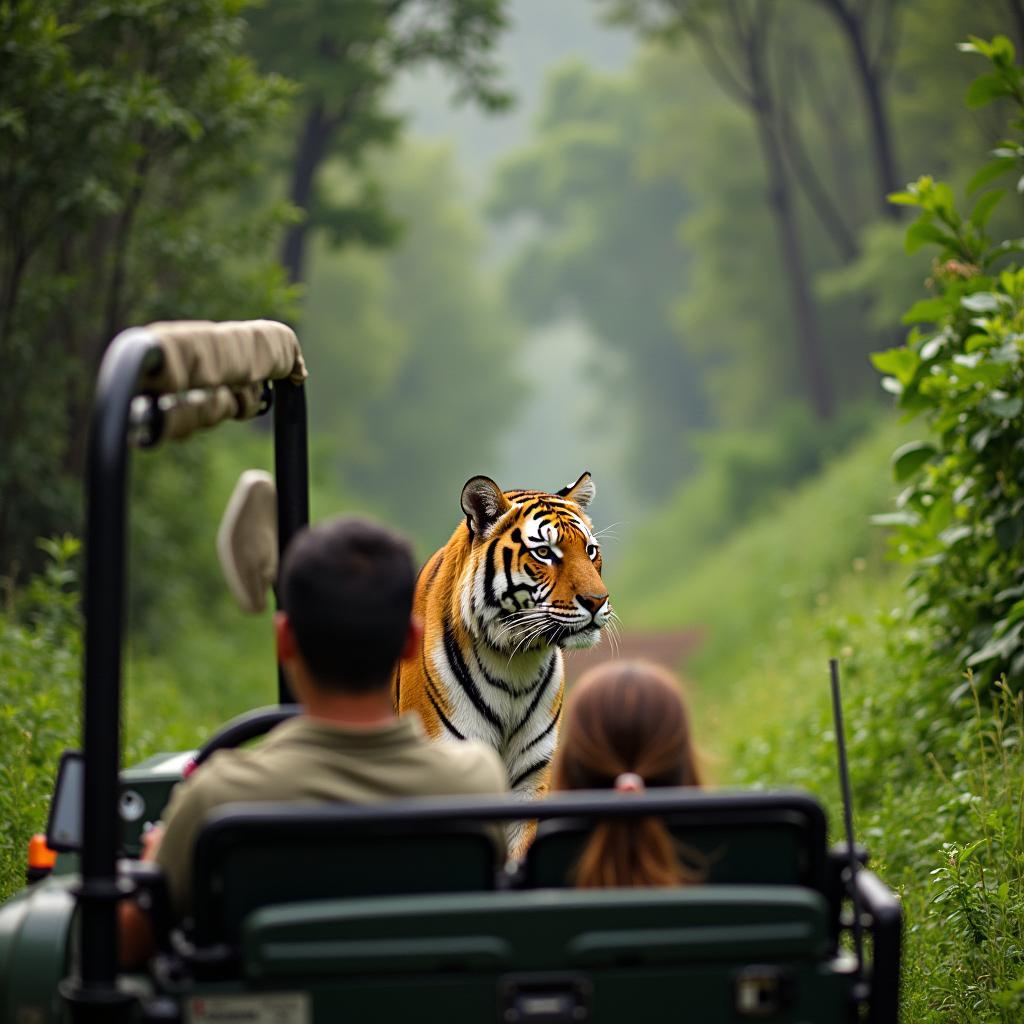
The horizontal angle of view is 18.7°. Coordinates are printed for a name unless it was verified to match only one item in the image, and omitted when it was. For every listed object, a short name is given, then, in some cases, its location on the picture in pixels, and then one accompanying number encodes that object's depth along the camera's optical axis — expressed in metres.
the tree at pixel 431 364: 89.12
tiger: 10.28
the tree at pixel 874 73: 48.00
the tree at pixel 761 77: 54.28
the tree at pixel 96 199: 19.64
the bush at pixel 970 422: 12.25
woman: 5.87
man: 5.49
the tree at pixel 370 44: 39.97
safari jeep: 5.11
